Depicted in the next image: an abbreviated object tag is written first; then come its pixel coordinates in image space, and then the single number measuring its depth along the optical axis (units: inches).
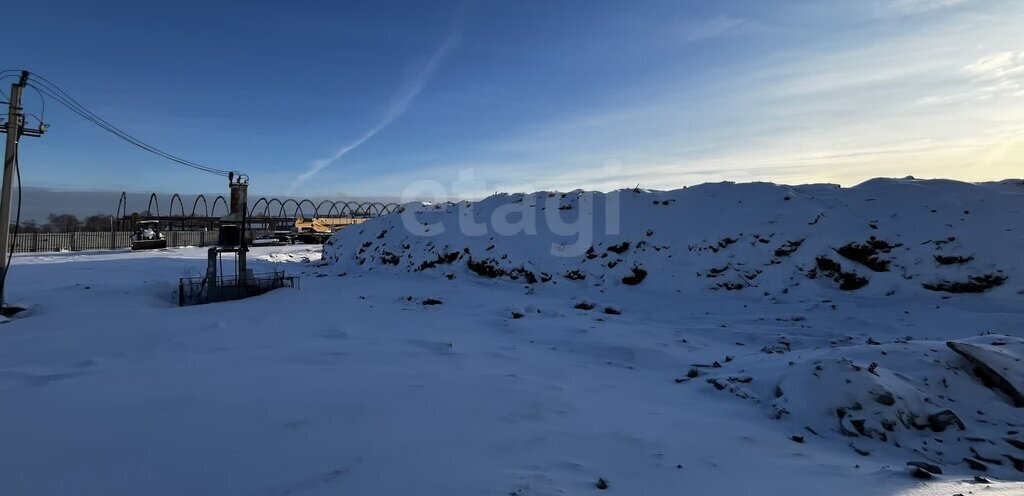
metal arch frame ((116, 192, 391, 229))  2293.6
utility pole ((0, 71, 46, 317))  450.0
